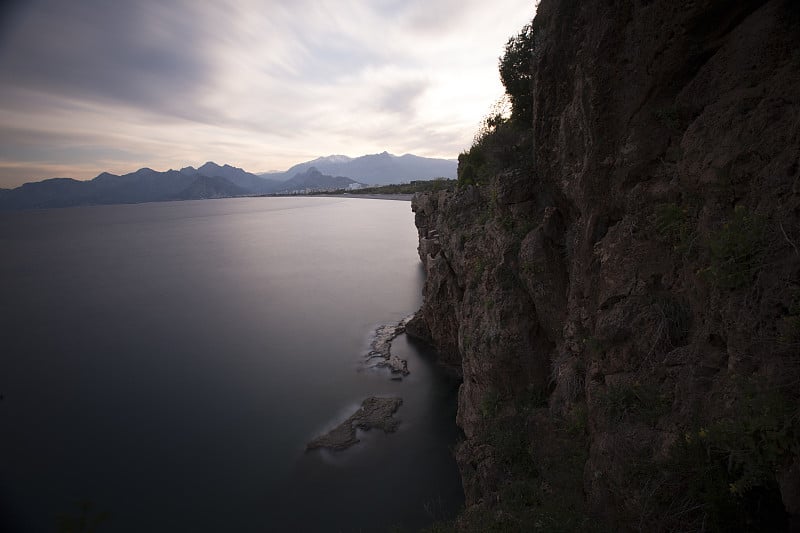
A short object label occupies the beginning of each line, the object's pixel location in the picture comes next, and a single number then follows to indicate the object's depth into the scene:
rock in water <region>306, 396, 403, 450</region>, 18.83
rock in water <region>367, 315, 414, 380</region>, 25.73
